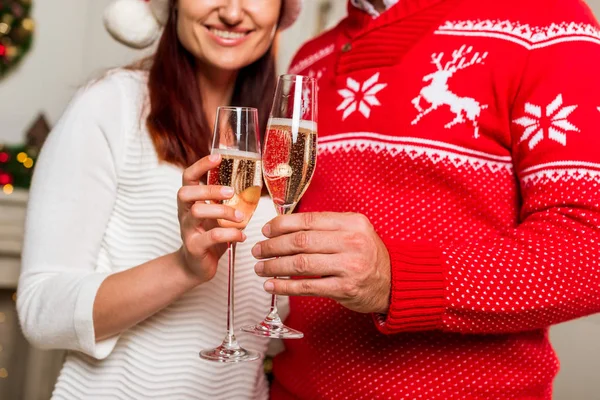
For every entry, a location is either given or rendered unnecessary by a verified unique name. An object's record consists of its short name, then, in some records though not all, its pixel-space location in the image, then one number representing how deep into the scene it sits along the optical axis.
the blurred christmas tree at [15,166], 3.07
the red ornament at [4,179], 3.10
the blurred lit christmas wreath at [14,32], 3.26
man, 1.16
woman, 1.43
